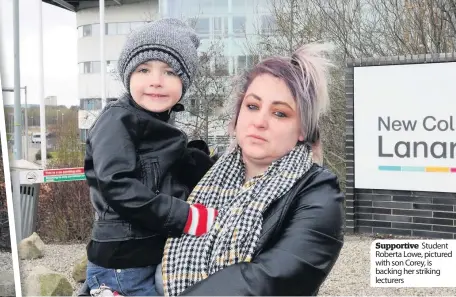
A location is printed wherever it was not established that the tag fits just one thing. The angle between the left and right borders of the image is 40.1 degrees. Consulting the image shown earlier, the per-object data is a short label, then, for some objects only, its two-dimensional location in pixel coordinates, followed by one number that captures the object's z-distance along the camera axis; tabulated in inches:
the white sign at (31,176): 186.4
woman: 46.9
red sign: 187.0
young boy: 52.1
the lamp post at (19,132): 186.8
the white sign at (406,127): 219.3
